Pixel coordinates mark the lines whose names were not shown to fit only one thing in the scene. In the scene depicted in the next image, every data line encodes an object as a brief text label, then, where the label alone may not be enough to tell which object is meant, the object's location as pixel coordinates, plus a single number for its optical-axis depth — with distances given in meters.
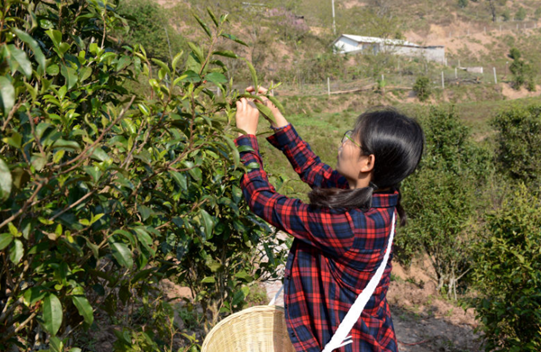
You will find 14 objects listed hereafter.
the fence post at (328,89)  24.75
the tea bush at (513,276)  2.99
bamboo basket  1.55
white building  32.56
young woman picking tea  1.30
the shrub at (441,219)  6.34
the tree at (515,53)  40.21
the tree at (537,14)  55.15
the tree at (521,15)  53.97
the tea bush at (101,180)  0.95
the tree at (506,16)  53.56
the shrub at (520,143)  9.56
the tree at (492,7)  55.16
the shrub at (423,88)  25.45
